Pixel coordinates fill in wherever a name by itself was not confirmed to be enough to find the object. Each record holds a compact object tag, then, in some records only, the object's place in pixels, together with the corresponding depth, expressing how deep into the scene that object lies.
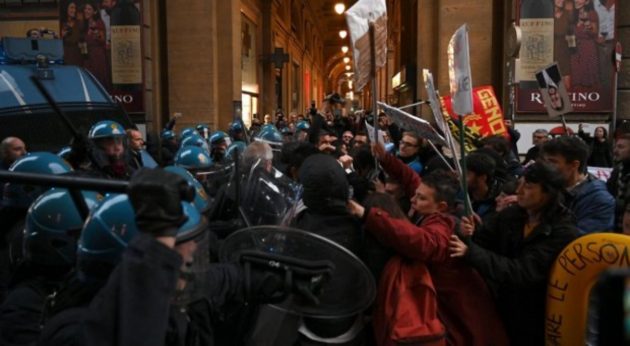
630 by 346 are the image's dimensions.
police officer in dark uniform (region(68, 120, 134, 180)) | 4.86
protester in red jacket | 2.76
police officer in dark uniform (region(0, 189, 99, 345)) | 2.00
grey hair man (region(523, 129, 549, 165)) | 7.39
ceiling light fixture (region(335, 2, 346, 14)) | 20.42
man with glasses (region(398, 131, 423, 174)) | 5.97
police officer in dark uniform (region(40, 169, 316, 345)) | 1.28
